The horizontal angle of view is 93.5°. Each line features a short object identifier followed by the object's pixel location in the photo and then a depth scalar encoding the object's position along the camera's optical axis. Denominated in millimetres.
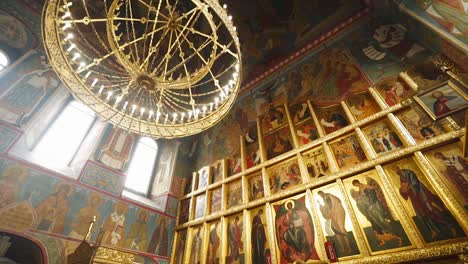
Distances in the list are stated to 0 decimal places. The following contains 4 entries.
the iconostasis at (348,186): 3709
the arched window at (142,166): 8625
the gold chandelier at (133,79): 3500
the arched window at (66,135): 6652
